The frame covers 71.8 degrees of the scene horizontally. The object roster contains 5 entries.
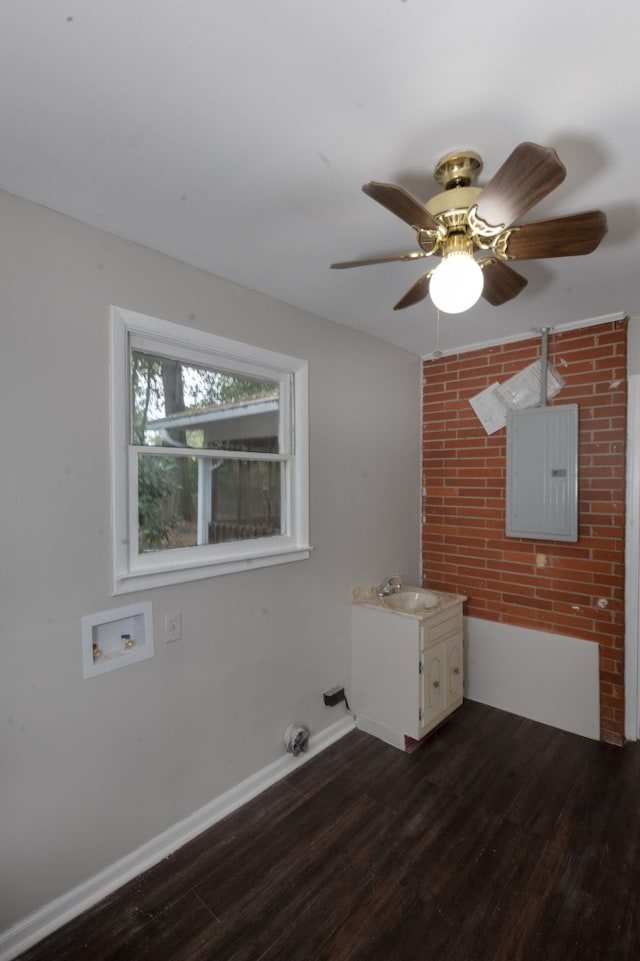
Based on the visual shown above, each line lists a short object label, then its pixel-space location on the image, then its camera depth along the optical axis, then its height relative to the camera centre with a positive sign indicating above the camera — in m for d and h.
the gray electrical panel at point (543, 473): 2.71 +0.00
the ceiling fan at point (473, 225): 1.13 +0.72
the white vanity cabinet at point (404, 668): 2.54 -1.18
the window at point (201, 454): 1.82 +0.09
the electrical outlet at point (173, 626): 1.91 -0.67
